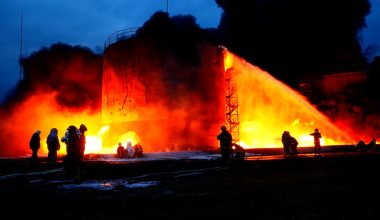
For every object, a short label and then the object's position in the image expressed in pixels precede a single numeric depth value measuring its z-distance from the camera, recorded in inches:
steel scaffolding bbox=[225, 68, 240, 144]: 1184.8
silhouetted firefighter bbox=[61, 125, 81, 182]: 364.5
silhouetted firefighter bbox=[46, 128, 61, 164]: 654.5
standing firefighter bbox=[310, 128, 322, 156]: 704.4
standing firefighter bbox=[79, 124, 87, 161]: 370.9
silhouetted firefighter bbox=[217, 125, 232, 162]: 518.6
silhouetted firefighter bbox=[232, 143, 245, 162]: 542.8
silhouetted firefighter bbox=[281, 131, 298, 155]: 718.5
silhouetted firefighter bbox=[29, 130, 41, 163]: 648.4
